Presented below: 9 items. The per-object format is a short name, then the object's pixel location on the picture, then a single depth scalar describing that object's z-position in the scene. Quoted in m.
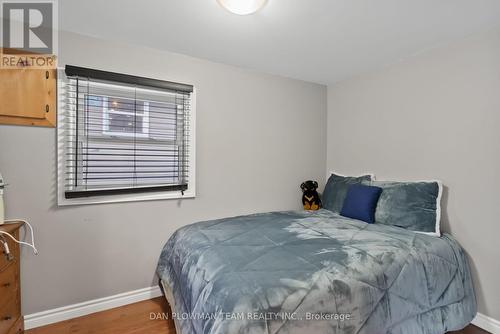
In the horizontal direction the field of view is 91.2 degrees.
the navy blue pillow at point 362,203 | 2.25
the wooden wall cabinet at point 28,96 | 1.70
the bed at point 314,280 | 1.14
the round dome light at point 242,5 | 1.48
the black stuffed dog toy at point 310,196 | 2.95
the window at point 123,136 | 1.92
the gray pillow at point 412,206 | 1.96
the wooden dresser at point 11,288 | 1.46
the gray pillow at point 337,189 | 2.62
